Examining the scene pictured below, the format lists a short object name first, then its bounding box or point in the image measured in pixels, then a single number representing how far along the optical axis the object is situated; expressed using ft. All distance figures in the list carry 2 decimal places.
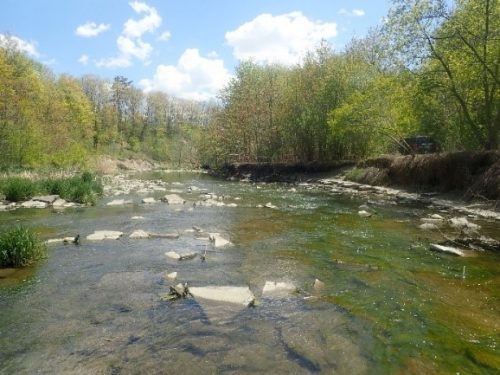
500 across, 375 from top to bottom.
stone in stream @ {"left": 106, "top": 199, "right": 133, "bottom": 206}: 69.46
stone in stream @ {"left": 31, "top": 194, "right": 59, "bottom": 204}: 67.53
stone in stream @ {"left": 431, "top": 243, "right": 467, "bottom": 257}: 34.00
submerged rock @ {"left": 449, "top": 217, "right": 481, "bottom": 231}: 44.36
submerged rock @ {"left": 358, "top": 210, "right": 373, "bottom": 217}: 55.95
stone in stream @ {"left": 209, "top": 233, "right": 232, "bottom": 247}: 39.04
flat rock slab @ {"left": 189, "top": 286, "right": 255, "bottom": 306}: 23.50
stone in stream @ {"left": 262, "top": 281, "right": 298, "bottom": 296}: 25.08
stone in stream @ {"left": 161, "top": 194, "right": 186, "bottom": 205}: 73.77
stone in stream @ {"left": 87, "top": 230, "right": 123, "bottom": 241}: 40.88
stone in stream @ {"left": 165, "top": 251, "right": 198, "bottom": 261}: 33.65
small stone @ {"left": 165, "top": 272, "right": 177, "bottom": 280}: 28.41
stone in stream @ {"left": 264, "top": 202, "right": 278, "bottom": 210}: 65.92
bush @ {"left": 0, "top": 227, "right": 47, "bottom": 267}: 30.27
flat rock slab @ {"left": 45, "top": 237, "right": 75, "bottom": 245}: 39.14
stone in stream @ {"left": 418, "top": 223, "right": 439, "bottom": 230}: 45.56
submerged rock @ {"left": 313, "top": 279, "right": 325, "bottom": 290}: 26.20
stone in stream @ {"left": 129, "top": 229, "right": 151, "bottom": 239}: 42.06
